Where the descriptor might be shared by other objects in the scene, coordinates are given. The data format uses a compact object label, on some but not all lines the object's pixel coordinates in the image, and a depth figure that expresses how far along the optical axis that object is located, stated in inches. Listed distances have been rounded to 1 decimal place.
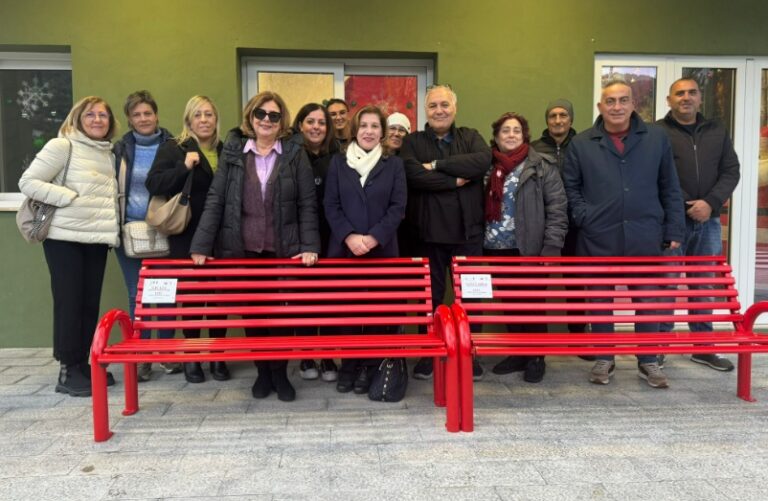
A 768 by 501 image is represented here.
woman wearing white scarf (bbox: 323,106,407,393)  141.7
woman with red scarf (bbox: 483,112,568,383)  153.1
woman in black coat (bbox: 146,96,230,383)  145.8
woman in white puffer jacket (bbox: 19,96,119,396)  144.4
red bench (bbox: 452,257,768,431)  124.7
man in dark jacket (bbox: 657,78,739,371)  165.0
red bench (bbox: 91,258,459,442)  118.5
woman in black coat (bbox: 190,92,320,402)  139.6
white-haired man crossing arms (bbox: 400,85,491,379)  149.9
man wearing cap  168.7
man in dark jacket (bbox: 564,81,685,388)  150.6
